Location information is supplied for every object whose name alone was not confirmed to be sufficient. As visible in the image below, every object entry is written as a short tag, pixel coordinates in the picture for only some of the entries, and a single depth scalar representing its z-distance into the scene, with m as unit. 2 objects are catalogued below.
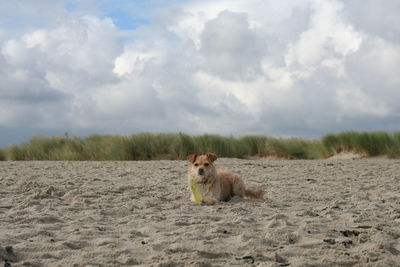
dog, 6.48
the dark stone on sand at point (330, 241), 4.46
